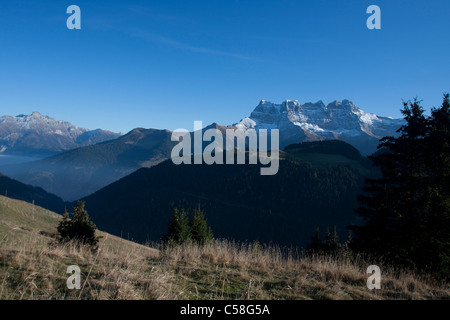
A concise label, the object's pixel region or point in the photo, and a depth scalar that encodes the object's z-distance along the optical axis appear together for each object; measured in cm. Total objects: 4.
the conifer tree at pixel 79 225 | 3219
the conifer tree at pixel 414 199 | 1342
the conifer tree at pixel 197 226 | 4166
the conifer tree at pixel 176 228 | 3741
